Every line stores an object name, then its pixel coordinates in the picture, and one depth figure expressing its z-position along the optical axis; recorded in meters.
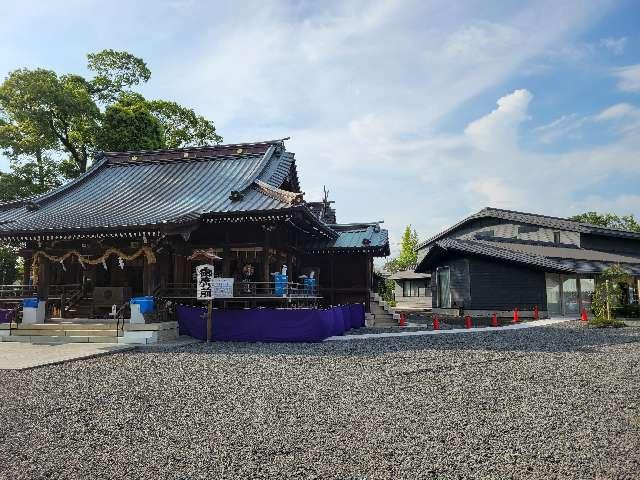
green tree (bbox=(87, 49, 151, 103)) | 39.81
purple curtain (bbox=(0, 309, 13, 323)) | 19.00
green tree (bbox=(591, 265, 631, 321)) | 23.06
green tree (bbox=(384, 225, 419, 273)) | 64.56
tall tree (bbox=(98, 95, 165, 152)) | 35.09
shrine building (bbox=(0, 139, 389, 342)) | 18.17
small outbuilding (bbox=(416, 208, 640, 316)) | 27.73
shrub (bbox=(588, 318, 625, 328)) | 21.03
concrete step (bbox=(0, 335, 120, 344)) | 16.53
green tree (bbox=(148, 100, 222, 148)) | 41.75
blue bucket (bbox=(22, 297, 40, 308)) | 18.26
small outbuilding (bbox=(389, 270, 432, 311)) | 44.53
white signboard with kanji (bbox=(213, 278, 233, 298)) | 16.14
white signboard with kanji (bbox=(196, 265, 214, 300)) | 16.08
